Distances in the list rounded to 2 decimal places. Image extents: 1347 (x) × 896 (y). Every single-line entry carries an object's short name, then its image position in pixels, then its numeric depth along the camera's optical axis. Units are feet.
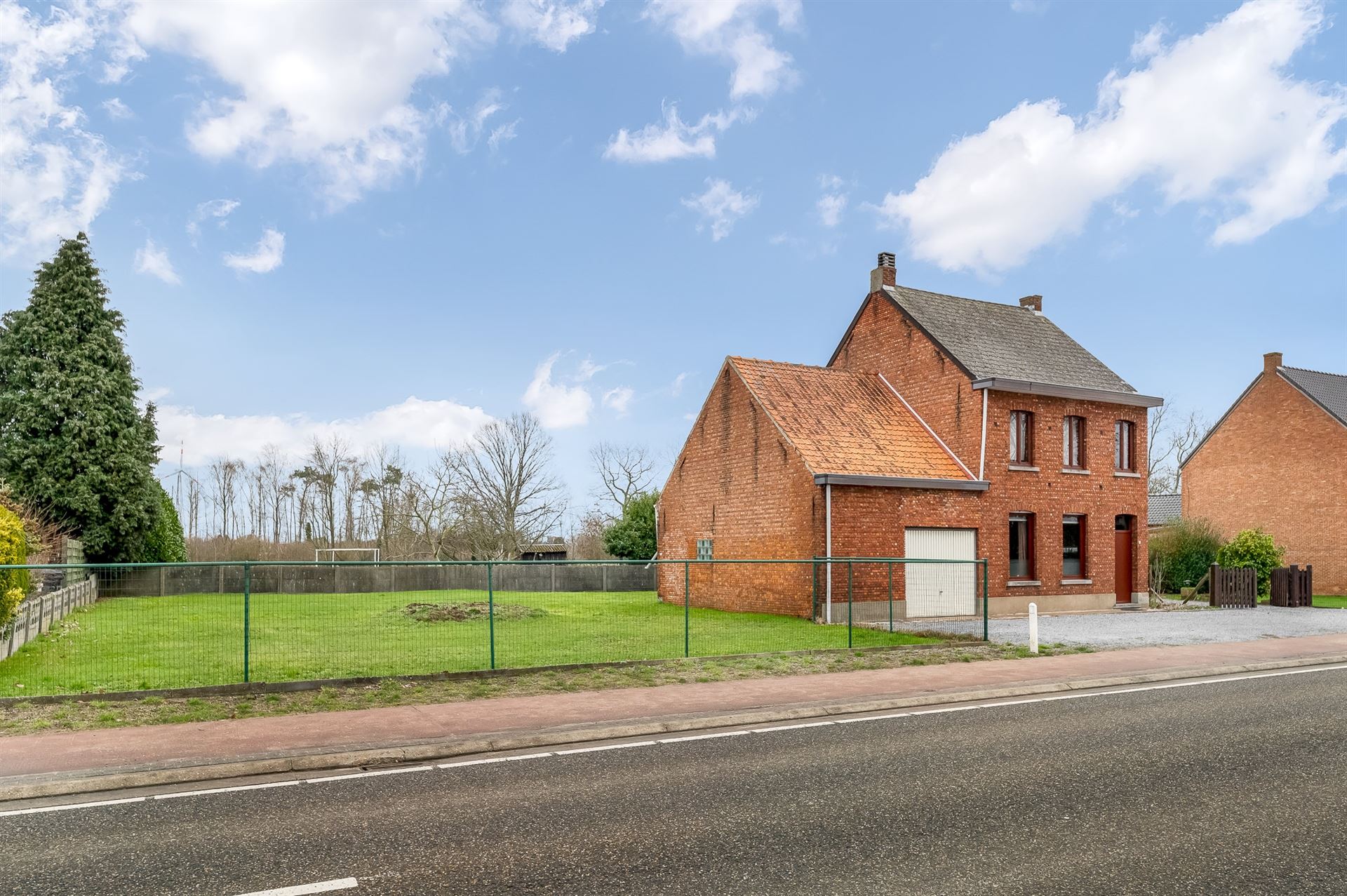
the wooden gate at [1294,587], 97.40
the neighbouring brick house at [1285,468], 118.11
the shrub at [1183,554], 117.91
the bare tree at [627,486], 201.54
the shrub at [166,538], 110.93
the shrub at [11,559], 43.47
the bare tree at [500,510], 175.52
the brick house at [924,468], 76.48
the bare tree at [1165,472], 203.62
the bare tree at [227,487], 199.62
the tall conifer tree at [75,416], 101.55
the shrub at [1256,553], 104.73
